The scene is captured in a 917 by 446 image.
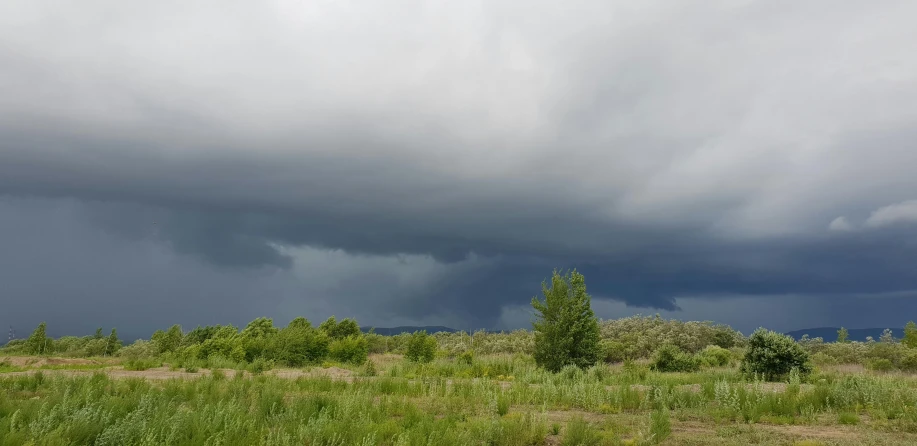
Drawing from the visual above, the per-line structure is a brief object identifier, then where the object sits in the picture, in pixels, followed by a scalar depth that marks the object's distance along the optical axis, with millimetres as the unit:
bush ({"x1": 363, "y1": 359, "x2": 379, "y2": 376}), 23692
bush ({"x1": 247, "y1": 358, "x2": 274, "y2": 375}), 25891
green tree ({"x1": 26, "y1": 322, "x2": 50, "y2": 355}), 51906
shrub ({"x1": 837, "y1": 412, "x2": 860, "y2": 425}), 11008
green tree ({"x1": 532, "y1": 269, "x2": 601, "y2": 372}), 25734
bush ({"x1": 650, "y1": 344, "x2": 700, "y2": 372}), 29906
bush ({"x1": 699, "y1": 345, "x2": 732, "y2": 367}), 34744
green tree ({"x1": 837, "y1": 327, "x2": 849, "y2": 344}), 53719
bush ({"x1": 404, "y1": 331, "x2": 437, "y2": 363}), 36906
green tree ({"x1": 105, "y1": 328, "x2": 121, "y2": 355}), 55469
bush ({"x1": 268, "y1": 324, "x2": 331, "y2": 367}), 35594
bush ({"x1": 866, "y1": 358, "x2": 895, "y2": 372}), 32925
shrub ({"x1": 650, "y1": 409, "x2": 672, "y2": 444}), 9023
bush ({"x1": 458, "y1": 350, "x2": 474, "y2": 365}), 33062
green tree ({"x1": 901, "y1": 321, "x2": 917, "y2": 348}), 43669
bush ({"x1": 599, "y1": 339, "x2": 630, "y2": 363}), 43938
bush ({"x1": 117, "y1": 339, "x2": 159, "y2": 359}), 49906
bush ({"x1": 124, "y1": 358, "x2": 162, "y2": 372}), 27030
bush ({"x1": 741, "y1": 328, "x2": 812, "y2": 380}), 20578
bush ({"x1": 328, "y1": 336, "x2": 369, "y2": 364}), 39125
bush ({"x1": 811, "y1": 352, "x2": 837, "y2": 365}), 35562
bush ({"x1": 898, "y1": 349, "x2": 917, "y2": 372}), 34000
